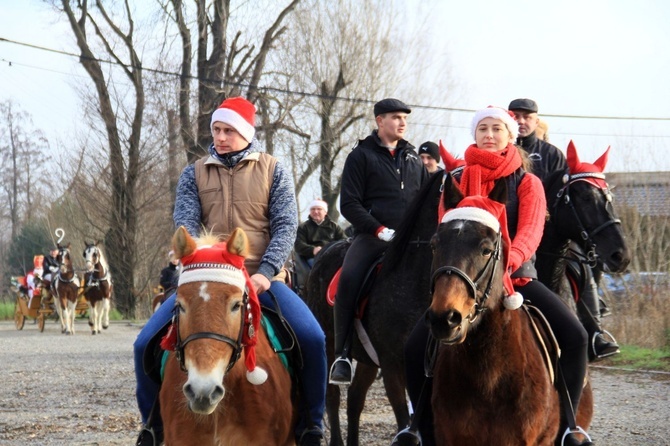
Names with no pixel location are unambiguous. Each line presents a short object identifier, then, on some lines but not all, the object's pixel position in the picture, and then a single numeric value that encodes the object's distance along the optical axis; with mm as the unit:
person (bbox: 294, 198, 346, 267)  16359
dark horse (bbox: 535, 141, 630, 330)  7242
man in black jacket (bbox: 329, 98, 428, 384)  7793
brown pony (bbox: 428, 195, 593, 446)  4566
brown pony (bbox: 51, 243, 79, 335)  27559
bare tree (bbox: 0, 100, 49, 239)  71500
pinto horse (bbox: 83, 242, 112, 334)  27828
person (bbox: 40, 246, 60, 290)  29484
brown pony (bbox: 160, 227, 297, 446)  4465
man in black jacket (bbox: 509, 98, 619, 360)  7312
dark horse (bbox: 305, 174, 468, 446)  7090
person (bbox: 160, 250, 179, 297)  23120
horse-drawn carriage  30500
